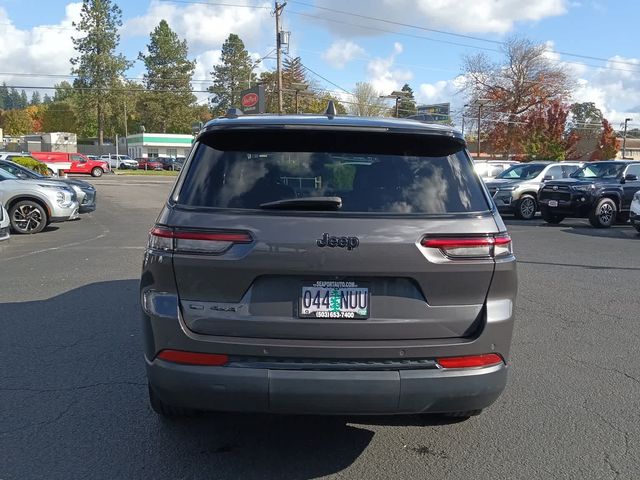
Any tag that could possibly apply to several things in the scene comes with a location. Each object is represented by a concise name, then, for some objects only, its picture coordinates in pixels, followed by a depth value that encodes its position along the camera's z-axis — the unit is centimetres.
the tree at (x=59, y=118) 10481
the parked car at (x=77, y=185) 1516
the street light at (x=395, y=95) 5584
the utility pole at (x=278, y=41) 3984
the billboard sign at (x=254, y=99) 4672
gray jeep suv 285
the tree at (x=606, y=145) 6234
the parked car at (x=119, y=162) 6481
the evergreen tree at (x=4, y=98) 16575
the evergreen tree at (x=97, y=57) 7125
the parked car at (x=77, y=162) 4264
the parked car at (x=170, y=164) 6744
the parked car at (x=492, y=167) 2271
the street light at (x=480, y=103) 5872
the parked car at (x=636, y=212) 1355
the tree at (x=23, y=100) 19088
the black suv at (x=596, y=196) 1573
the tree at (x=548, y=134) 4750
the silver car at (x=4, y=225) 1009
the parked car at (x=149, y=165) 6644
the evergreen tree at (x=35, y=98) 18770
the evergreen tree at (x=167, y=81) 8725
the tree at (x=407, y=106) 8687
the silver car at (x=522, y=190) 1808
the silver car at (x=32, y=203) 1301
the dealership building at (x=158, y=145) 8162
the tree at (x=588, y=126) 8404
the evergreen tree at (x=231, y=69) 9319
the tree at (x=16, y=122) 11644
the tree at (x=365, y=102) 6988
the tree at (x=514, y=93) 5703
